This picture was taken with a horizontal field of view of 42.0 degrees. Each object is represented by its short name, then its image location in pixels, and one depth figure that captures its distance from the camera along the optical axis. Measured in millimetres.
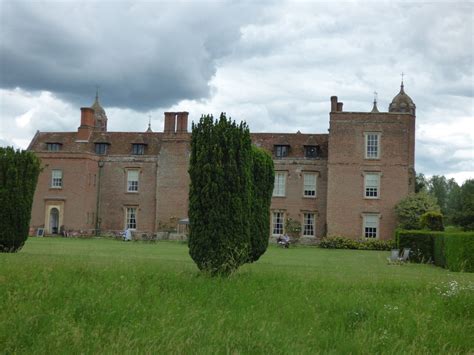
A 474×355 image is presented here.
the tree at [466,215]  56000
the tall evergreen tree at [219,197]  15336
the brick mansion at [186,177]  44594
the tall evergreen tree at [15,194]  22000
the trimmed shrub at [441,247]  22031
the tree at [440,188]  119331
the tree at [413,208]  42344
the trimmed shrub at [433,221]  32656
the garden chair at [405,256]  26780
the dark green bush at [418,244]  28188
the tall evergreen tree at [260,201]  19531
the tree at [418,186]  72438
